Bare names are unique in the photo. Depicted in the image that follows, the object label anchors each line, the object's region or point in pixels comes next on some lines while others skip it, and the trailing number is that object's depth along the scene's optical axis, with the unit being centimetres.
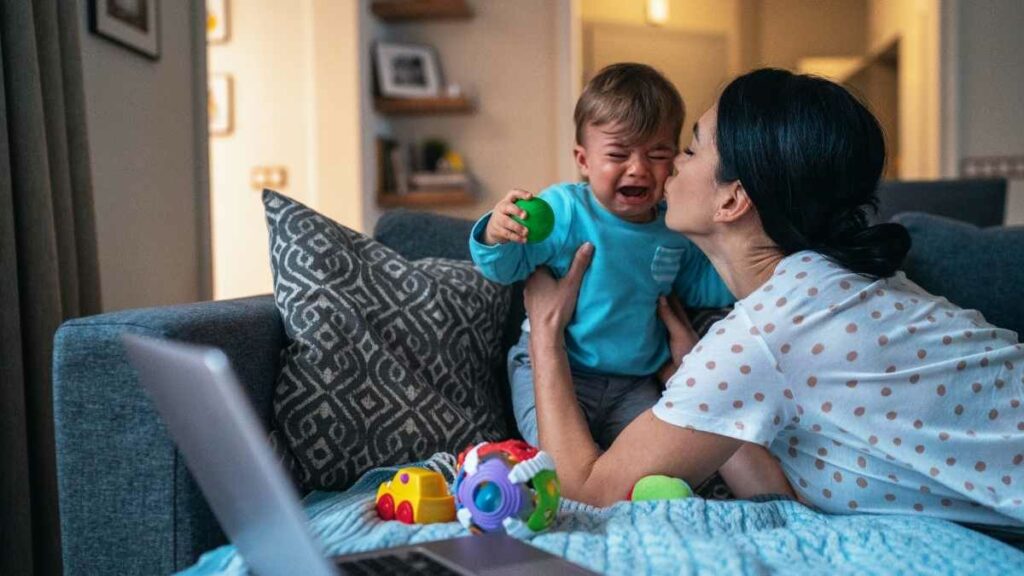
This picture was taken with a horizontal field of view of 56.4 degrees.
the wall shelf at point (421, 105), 468
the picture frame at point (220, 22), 468
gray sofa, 120
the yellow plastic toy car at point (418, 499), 118
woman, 114
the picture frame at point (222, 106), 469
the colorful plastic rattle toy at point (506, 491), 110
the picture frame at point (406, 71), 468
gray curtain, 178
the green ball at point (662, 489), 122
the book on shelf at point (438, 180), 473
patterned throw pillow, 144
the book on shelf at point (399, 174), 476
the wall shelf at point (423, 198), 471
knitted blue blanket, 100
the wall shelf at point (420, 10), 466
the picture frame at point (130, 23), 244
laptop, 69
